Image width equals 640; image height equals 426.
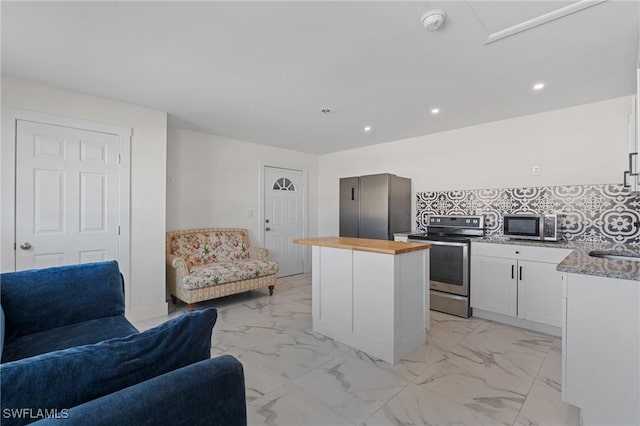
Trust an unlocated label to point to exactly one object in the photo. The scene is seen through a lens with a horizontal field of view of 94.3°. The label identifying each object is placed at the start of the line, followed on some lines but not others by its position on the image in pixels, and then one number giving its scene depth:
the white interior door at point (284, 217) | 5.18
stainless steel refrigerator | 4.17
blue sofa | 0.73
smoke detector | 1.70
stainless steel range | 3.37
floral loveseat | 3.55
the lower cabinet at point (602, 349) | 1.47
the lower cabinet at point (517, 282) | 2.86
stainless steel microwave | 3.13
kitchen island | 2.34
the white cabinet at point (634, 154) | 1.81
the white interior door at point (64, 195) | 2.68
